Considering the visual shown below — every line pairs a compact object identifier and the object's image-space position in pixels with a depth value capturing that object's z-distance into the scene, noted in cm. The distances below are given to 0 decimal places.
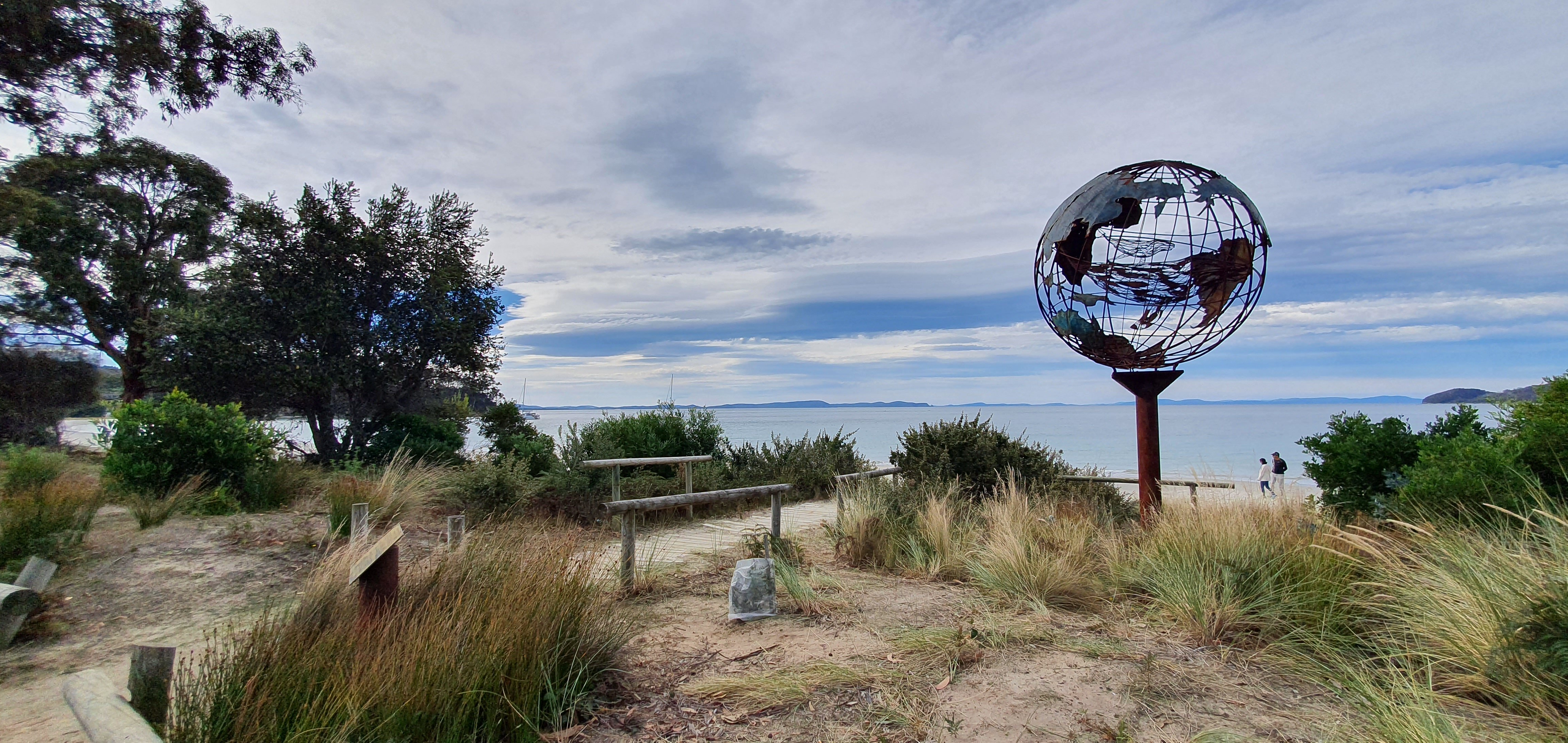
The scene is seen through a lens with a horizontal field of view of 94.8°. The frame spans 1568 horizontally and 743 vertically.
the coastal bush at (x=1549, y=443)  512
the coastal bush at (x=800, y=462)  1347
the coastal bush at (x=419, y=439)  1297
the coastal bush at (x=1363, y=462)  649
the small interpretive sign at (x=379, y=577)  353
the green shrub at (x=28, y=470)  772
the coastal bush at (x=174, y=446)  827
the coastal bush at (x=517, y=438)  1152
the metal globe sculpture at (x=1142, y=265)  606
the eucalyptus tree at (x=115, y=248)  1534
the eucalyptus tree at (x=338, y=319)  1253
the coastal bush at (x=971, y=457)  973
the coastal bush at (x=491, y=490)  895
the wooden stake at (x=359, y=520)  529
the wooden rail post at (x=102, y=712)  214
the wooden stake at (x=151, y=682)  253
